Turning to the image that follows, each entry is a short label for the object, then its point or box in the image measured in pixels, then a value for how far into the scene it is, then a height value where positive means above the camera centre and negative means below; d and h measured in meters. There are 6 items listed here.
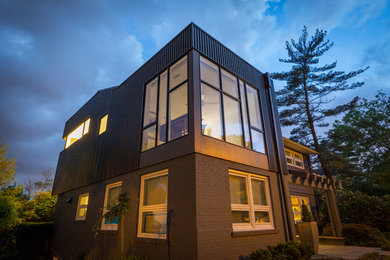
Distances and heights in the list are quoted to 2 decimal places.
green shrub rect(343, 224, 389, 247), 8.84 -1.22
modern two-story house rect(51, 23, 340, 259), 4.57 +1.28
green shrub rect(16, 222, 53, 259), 10.99 -1.41
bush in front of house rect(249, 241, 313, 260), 4.57 -0.98
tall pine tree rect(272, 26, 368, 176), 17.23 +9.96
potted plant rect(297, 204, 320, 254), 6.56 -0.74
